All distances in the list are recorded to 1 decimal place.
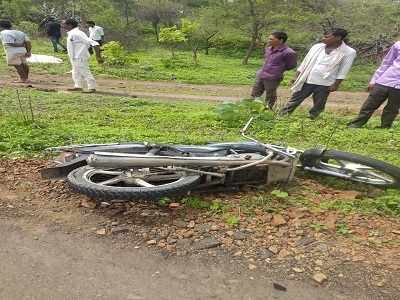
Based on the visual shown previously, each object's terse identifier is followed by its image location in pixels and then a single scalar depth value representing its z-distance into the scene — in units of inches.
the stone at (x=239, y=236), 137.1
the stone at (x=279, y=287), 115.3
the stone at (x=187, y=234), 137.6
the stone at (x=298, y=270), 122.7
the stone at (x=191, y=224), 142.9
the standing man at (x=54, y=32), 699.4
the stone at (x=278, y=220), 145.7
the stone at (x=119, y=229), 139.3
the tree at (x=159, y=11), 1016.9
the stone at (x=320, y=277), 118.9
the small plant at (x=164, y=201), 153.6
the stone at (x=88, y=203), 153.6
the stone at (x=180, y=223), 142.9
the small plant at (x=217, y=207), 150.6
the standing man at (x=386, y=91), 268.5
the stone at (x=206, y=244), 132.8
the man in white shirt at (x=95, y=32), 638.3
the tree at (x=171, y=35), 713.6
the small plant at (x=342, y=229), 140.9
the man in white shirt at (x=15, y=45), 419.2
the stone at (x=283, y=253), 129.4
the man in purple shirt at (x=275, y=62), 308.7
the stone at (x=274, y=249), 131.3
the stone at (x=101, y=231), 138.4
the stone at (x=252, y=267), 123.2
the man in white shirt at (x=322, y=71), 289.0
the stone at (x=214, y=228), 141.3
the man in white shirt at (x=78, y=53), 402.9
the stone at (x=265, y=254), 128.6
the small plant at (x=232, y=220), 143.9
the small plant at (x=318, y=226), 142.3
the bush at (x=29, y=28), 877.8
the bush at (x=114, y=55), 609.0
